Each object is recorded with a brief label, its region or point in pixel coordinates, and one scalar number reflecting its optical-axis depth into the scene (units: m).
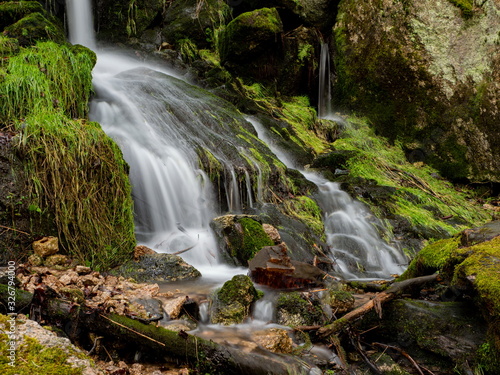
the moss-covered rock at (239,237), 4.81
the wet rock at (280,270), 3.77
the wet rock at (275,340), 2.56
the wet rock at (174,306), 2.85
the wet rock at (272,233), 5.09
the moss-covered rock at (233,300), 3.02
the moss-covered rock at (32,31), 6.46
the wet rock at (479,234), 3.12
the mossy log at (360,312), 2.77
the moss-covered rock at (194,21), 12.61
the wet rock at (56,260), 3.53
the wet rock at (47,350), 1.52
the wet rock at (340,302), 3.10
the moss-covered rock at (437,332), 2.48
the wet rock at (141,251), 4.22
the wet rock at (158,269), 3.85
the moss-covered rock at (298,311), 3.08
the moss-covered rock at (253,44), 10.88
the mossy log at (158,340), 2.12
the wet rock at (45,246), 3.55
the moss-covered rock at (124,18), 12.50
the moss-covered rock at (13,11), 7.34
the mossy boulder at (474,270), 2.26
